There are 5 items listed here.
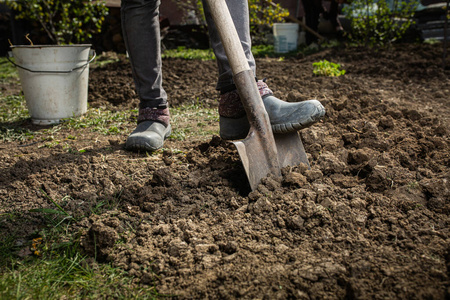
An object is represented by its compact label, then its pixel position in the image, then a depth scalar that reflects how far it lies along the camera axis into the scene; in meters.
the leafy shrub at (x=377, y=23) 6.34
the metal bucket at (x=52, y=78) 3.16
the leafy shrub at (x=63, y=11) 5.49
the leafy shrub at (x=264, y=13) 6.12
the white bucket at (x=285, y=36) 7.50
